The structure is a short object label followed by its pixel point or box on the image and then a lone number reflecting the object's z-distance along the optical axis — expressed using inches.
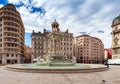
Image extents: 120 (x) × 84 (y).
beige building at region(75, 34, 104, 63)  2270.3
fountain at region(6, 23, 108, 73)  420.4
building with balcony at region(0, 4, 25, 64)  1323.8
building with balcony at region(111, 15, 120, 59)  1266.5
